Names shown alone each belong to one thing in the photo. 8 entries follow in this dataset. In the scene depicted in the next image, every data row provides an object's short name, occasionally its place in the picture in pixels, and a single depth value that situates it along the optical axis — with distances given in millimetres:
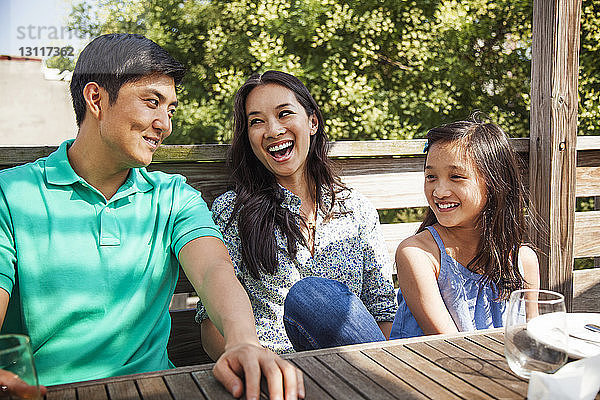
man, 1376
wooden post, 2428
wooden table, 952
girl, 1741
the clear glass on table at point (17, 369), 721
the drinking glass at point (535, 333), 949
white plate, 946
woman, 1881
